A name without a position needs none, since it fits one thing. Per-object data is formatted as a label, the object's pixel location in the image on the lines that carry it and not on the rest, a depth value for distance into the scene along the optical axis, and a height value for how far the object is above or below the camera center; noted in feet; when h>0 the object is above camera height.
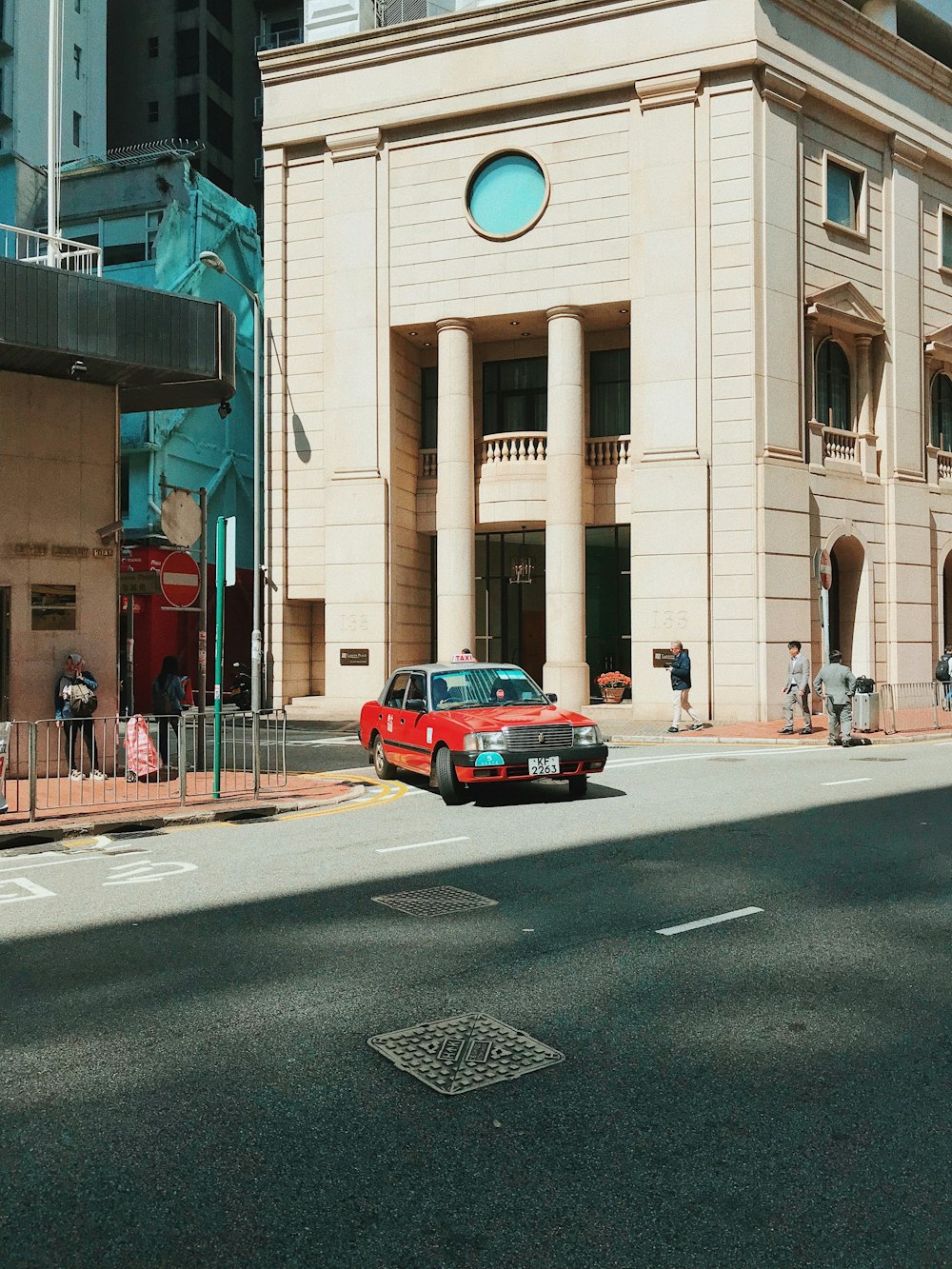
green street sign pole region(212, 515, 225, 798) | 43.96 +1.59
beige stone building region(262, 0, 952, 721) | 87.97 +26.79
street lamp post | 92.38 +13.88
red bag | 48.42 -4.52
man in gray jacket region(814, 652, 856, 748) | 69.56 -2.99
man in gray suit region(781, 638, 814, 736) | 76.54 -2.58
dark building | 193.98 +102.65
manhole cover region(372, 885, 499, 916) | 25.43 -6.05
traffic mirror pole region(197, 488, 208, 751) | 42.44 +1.34
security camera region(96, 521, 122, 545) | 52.80 +5.55
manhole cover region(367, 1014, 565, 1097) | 15.61 -6.04
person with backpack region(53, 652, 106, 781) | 49.89 -2.26
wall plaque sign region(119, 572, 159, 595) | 52.66 +3.12
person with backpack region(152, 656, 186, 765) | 56.39 -2.31
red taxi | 42.50 -3.41
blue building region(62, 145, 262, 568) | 120.57 +45.10
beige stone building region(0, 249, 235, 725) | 48.16 +8.98
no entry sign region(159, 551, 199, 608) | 41.01 +2.58
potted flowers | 95.35 -3.45
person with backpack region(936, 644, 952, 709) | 95.81 -2.16
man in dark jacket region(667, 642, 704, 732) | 81.46 -2.18
